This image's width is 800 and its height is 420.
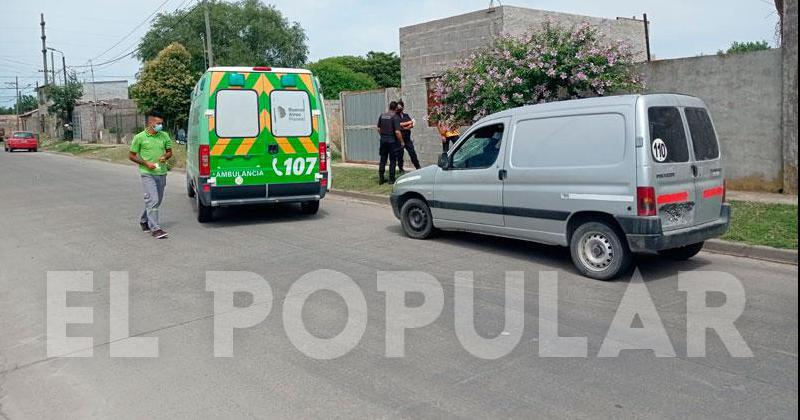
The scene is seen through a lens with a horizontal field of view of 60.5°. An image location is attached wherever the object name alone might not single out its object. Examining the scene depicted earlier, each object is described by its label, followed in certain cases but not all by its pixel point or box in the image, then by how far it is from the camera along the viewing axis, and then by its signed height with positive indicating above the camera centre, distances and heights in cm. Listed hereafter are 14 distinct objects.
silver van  669 -34
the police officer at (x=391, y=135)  1425 +39
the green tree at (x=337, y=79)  5688 +659
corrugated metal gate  1922 +99
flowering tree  1191 +135
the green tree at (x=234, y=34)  5797 +1076
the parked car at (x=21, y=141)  4475 +166
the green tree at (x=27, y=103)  12031 +1134
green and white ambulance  1059 +31
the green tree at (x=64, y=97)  4784 +480
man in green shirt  1005 -2
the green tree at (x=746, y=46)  2984 +436
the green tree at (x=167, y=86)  3734 +414
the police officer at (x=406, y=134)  1445 +41
